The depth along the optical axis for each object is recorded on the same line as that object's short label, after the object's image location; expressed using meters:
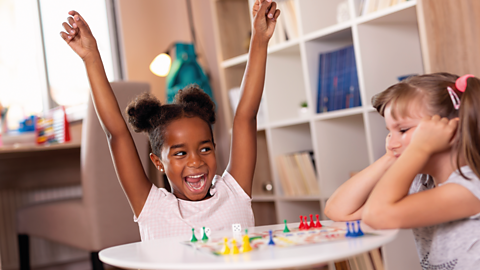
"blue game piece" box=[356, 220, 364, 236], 0.75
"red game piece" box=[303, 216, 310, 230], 0.90
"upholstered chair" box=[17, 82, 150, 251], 1.95
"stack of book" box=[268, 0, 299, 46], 2.30
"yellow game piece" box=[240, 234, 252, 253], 0.70
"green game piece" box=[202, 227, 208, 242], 0.85
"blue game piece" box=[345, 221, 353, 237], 0.75
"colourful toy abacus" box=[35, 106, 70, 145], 2.93
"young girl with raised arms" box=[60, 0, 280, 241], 1.14
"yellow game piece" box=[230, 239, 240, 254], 0.69
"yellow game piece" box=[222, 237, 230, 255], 0.70
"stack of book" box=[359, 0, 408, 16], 1.87
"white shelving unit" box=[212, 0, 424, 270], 1.93
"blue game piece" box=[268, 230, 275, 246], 0.74
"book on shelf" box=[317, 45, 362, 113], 2.07
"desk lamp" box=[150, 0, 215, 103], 2.76
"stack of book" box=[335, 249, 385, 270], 0.93
